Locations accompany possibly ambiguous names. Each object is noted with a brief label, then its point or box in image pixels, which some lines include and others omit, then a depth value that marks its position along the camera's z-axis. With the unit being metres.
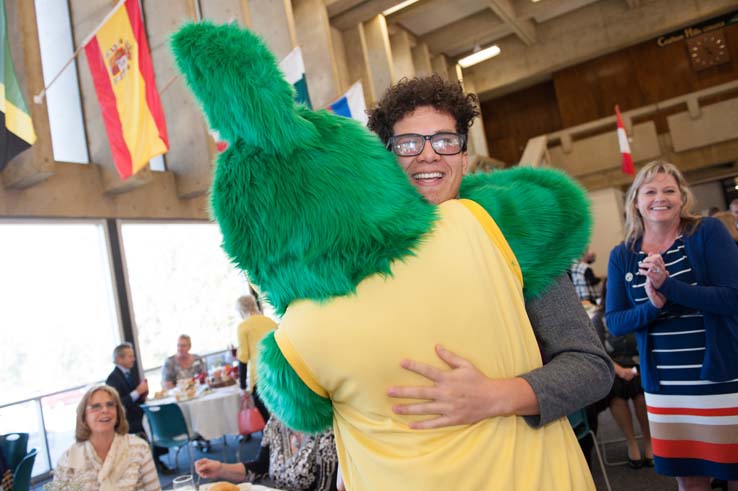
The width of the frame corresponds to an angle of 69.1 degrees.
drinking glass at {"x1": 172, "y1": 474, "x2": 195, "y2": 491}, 2.17
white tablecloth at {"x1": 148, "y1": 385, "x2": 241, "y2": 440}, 5.38
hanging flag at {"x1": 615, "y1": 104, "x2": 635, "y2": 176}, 8.20
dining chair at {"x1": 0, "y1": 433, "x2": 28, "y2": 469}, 3.76
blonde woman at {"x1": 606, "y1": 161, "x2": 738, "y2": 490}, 1.98
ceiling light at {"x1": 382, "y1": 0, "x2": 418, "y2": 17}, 9.59
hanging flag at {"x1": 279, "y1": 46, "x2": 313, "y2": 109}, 5.99
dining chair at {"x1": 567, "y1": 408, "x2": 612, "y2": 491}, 2.71
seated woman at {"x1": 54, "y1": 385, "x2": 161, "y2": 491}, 2.97
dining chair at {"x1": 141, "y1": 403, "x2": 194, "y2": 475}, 5.16
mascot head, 0.77
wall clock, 11.41
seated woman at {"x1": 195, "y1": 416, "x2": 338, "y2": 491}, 2.65
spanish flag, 4.75
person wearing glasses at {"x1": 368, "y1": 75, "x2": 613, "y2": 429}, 0.80
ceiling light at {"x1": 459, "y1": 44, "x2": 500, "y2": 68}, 12.08
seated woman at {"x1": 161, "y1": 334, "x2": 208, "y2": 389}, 6.41
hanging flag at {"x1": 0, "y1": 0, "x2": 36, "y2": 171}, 4.42
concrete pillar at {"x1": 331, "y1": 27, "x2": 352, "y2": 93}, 8.60
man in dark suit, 5.29
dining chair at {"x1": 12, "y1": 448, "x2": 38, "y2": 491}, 3.44
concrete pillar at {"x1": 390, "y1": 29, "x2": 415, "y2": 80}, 10.70
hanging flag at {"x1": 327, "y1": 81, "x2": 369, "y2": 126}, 6.10
